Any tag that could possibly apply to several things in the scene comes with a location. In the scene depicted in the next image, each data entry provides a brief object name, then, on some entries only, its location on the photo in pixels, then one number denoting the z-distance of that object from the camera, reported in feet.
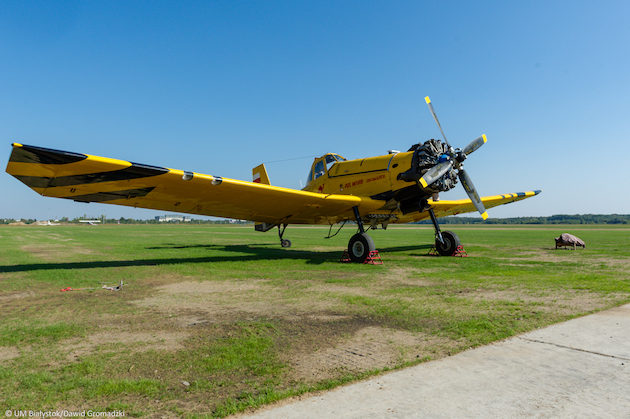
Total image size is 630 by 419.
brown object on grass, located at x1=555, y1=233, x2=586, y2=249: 54.13
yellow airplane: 26.68
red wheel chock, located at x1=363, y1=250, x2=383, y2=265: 38.01
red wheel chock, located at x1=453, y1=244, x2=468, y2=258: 45.42
